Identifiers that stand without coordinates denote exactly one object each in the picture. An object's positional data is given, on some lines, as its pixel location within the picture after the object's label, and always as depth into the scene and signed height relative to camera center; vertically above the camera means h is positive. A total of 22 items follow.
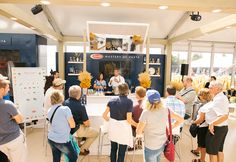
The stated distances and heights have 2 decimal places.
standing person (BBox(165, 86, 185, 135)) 3.22 -0.58
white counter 4.48 -0.94
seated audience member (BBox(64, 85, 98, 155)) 3.06 -0.74
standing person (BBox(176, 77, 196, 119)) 4.55 -0.66
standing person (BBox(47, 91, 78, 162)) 2.72 -0.78
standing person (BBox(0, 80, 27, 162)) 2.56 -0.87
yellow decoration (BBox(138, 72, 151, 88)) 5.81 -0.43
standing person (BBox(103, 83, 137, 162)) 2.99 -0.81
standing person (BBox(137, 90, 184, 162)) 2.65 -0.73
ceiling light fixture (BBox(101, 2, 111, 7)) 3.05 +0.86
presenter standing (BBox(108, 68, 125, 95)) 6.63 -0.51
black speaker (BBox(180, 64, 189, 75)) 7.69 -0.16
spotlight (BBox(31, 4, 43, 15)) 4.97 +1.23
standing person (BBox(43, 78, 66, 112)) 3.87 -0.46
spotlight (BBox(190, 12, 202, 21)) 5.45 +1.24
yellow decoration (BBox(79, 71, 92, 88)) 5.29 -0.40
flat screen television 7.48 -0.15
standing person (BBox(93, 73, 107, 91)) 6.45 -0.64
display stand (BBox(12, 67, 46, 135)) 4.64 -0.65
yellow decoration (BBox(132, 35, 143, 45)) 6.85 +0.79
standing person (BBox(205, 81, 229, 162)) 3.10 -0.84
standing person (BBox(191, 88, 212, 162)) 3.46 -0.98
